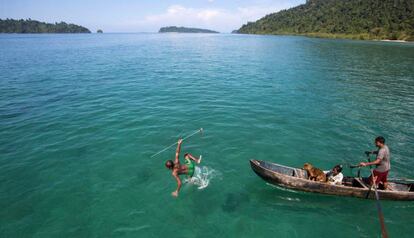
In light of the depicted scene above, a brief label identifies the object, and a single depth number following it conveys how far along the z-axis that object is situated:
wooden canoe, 14.04
